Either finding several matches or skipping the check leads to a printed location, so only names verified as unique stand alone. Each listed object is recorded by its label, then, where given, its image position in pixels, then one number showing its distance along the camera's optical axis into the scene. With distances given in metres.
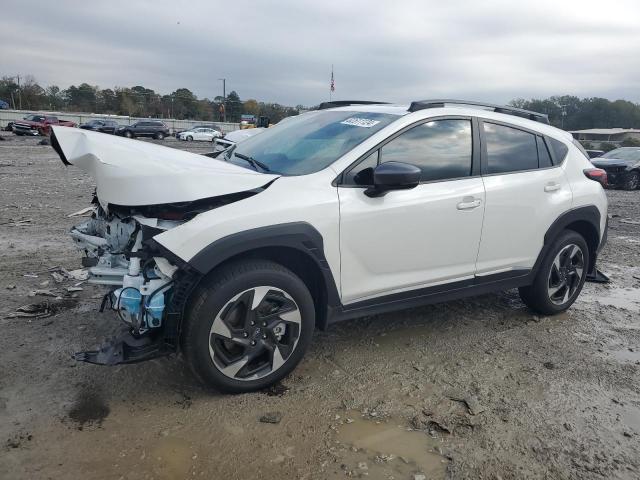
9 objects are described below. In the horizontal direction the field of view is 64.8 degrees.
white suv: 2.83
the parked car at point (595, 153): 24.97
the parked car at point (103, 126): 36.56
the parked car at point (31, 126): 35.44
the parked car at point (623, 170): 16.03
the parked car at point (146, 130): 39.59
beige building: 74.00
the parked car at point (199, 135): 43.16
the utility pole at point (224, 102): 75.68
